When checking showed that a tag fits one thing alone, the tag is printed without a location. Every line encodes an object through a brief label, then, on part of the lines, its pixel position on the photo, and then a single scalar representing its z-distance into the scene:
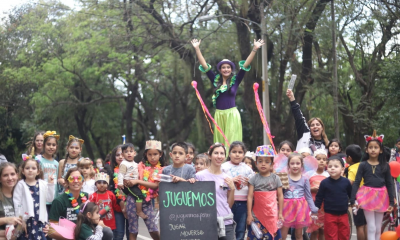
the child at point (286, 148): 8.43
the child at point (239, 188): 7.30
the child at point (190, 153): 8.78
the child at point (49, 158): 7.93
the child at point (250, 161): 8.99
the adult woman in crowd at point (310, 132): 9.03
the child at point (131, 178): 7.48
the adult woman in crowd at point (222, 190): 6.91
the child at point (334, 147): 8.87
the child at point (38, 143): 8.54
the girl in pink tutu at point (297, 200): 7.55
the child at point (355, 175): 8.34
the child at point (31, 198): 6.69
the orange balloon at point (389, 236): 7.48
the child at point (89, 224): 6.75
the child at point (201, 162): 8.73
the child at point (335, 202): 7.72
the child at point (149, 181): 7.50
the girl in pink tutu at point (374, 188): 7.95
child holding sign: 7.04
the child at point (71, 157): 8.02
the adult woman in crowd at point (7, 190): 6.59
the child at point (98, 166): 8.84
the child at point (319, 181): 8.16
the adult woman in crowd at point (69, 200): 7.00
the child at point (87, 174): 8.01
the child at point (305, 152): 8.37
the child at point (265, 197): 7.11
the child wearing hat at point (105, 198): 8.11
